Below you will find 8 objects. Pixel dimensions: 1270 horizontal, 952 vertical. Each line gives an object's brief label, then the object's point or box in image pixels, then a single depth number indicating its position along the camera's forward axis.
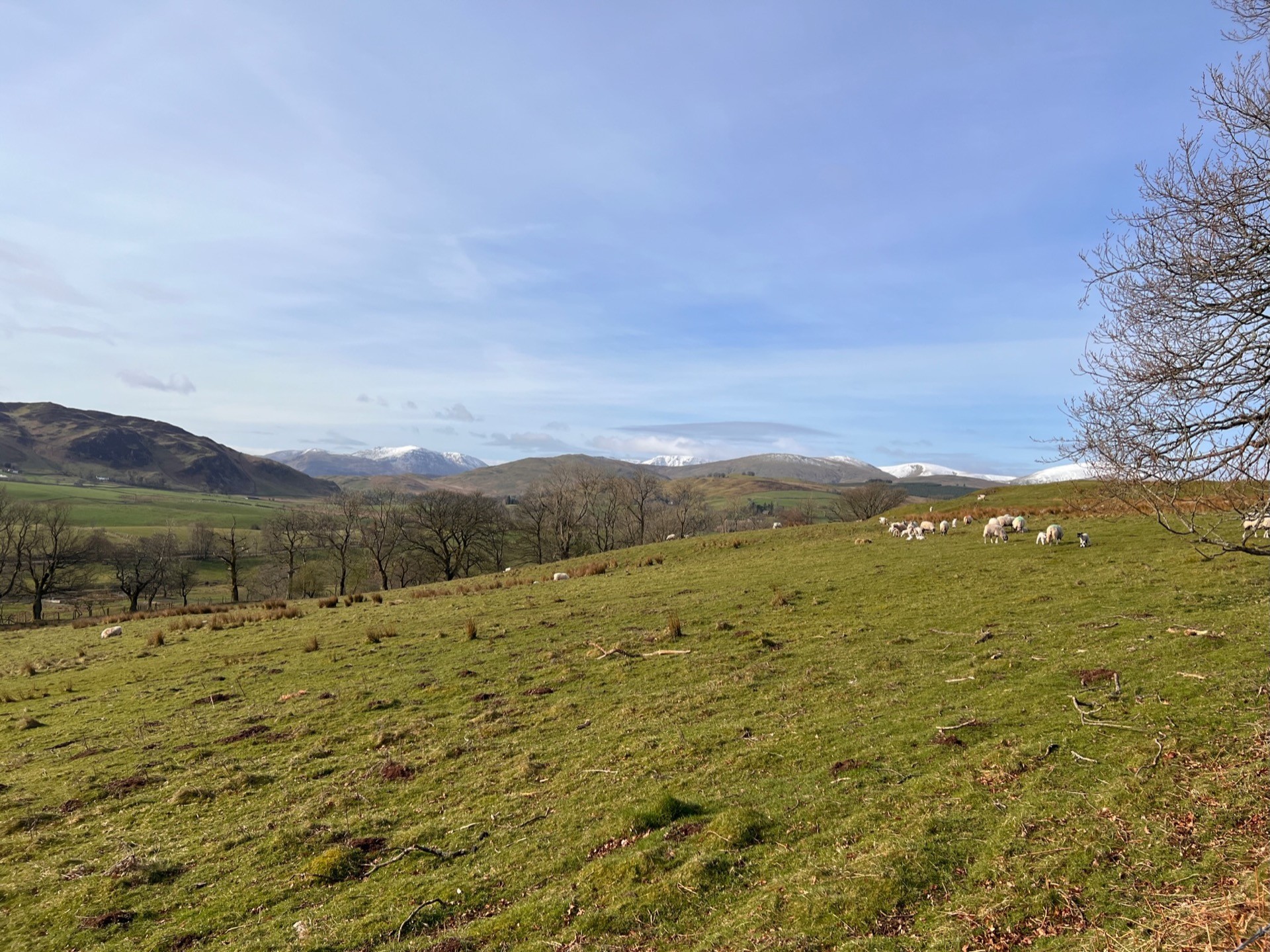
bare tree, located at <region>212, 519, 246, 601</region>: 69.56
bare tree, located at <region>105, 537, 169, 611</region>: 80.81
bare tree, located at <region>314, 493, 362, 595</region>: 80.50
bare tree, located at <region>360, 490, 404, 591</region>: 82.88
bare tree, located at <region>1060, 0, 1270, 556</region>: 8.57
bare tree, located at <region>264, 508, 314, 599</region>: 79.88
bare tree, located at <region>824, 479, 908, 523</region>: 108.81
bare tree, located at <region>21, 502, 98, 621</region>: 73.06
